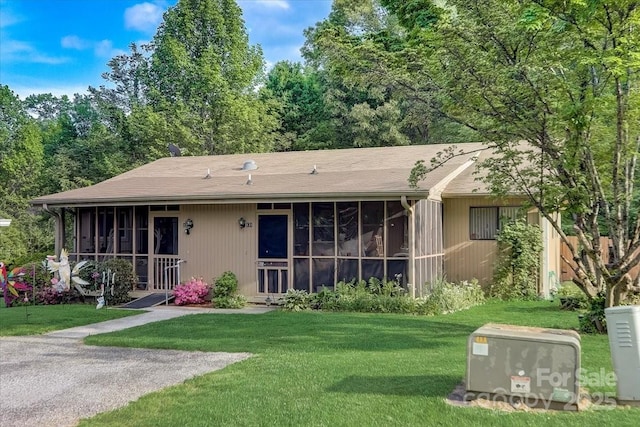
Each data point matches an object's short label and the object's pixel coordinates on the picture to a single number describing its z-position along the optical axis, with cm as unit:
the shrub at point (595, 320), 882
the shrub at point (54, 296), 1448
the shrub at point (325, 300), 1213
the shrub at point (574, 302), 1164
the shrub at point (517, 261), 1382
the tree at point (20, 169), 3012
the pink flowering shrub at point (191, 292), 1334
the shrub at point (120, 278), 1380
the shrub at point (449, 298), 1149
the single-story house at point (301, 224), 1257
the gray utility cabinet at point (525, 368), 478
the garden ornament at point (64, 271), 1384
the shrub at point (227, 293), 1300
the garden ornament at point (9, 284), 1214
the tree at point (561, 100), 793
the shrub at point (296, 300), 1228
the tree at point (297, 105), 3103
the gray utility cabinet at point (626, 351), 488
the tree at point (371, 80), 1020
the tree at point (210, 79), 2945
